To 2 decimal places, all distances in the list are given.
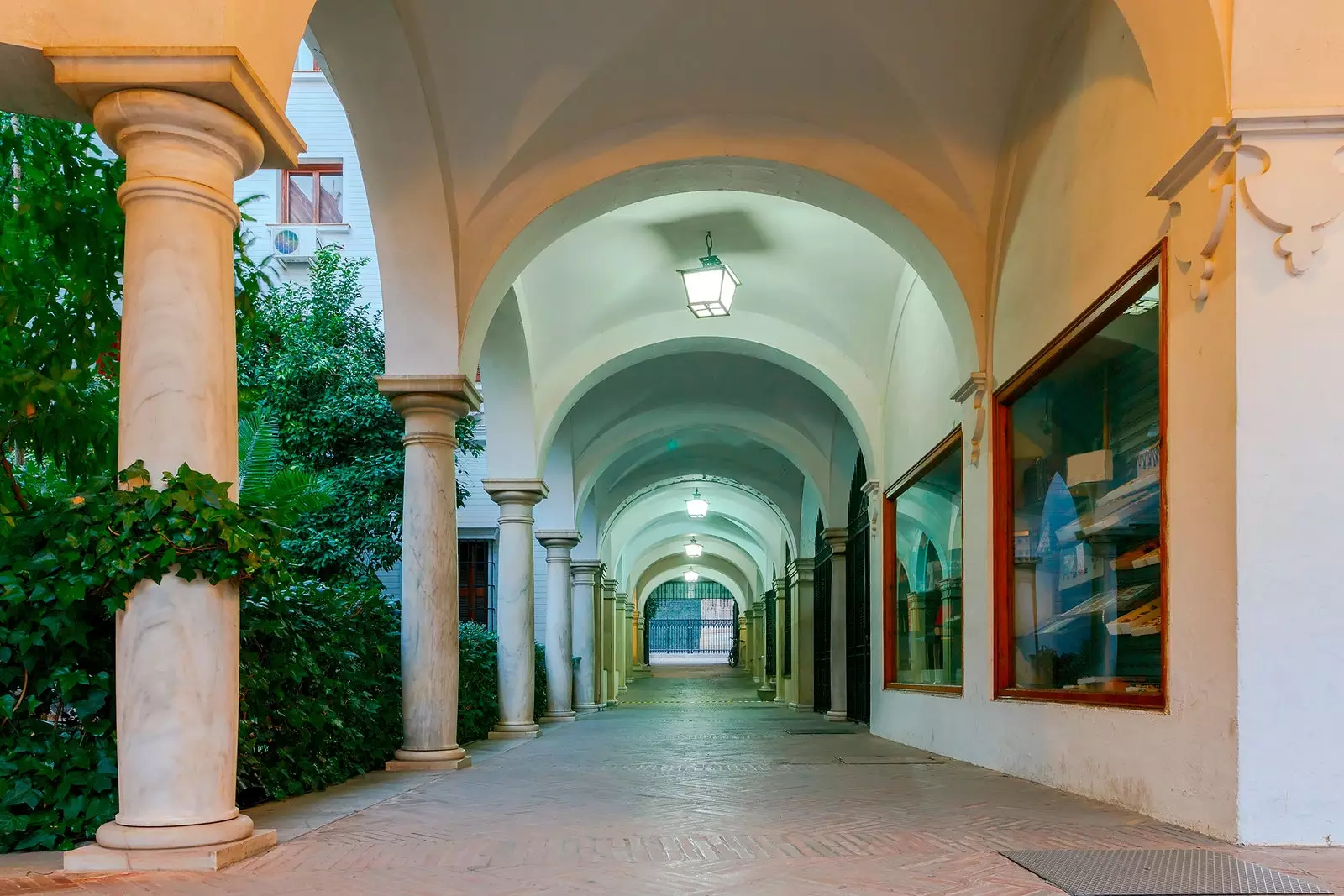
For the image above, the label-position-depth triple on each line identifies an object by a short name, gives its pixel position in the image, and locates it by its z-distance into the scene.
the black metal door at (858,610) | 15.23
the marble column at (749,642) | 42.22
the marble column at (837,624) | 16.81
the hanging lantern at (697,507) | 23.58
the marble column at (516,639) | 12.60
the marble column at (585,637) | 20.19
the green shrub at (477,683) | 11.52
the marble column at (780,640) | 26.20
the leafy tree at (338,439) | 15.72
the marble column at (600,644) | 22.38
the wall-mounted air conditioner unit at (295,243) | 19.86
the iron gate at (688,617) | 66.19
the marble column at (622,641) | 31.38
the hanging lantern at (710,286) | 11.38
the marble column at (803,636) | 20.83
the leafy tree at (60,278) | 5.91
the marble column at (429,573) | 8.54
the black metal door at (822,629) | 18.41
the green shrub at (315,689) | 6.20
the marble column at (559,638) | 16.91
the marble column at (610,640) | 25.89
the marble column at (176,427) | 4.19
